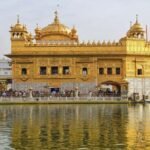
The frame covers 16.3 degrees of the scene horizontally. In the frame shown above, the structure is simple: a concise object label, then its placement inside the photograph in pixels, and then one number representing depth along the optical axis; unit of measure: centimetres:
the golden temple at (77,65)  5444
